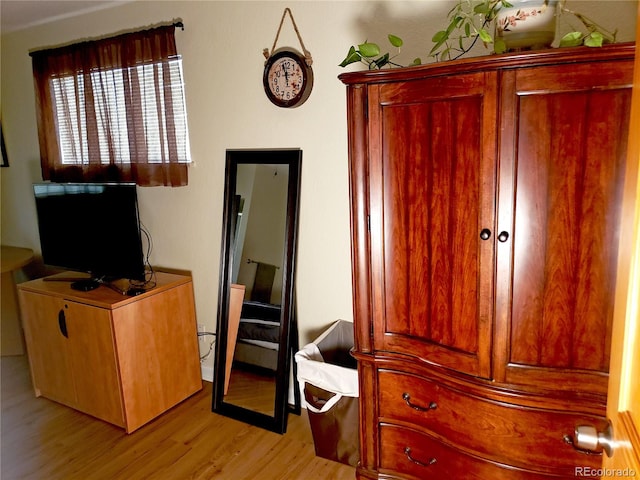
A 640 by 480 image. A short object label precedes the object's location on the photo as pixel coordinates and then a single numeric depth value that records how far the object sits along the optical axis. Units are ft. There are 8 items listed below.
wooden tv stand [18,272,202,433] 8.23
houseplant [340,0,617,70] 4.34
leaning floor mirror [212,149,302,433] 8.16
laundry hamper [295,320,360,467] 6.84
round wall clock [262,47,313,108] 7.51
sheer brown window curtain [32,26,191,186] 9.11
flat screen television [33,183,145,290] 8.54
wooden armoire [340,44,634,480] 4.31
